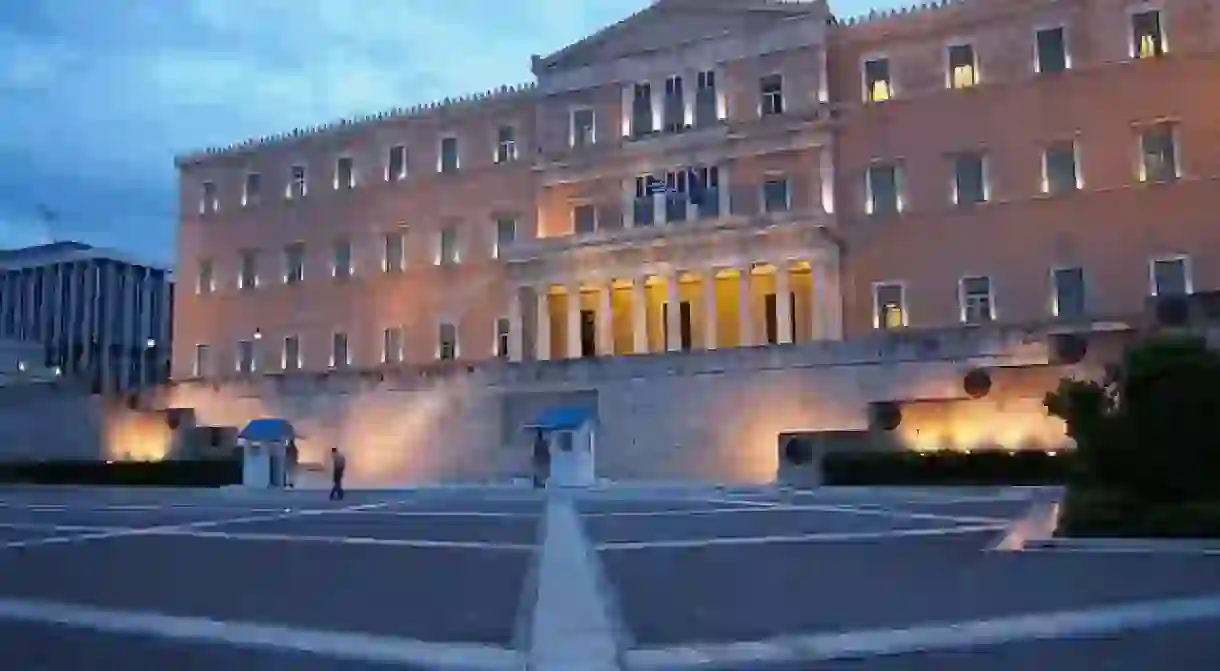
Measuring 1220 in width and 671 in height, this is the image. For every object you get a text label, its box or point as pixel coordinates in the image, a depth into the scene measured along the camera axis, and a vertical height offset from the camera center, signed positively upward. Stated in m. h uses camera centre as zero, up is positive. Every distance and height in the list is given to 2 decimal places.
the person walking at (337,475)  32.72 -1.60
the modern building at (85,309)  117.62 +15.63
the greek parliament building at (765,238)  38.25 +8.23
